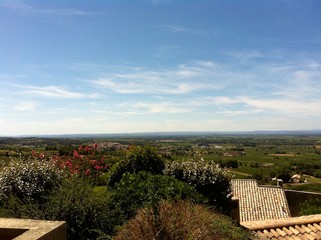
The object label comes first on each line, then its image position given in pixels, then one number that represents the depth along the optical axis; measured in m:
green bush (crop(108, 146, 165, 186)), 9.34
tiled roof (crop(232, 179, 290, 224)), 17.80
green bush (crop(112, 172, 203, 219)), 6.64
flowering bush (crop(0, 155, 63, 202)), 7.37
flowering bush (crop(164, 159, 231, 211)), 9.69
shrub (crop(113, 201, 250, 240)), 4.27
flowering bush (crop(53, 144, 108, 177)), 8.99
